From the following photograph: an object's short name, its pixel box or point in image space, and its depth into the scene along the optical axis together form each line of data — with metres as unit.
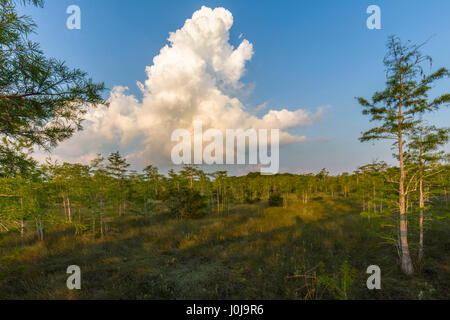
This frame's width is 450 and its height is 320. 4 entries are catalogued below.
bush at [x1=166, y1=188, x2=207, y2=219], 17.98
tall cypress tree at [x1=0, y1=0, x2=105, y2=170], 3.34
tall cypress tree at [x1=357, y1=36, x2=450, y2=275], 6.22
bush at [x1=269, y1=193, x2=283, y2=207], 25.36
